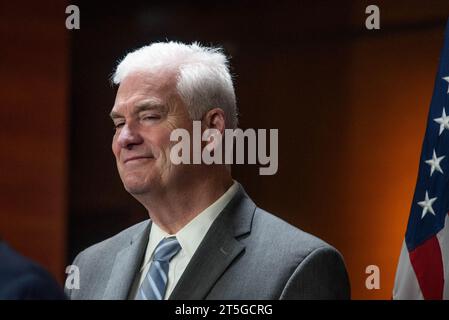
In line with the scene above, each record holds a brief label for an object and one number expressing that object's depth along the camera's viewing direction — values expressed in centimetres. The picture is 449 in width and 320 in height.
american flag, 591
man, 504
